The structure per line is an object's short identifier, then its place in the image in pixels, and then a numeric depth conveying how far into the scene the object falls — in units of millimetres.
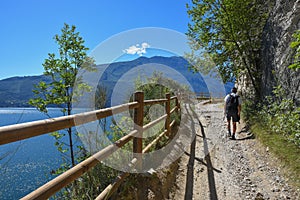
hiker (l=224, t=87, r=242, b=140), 7524
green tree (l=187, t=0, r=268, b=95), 9258
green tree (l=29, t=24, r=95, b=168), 5379
